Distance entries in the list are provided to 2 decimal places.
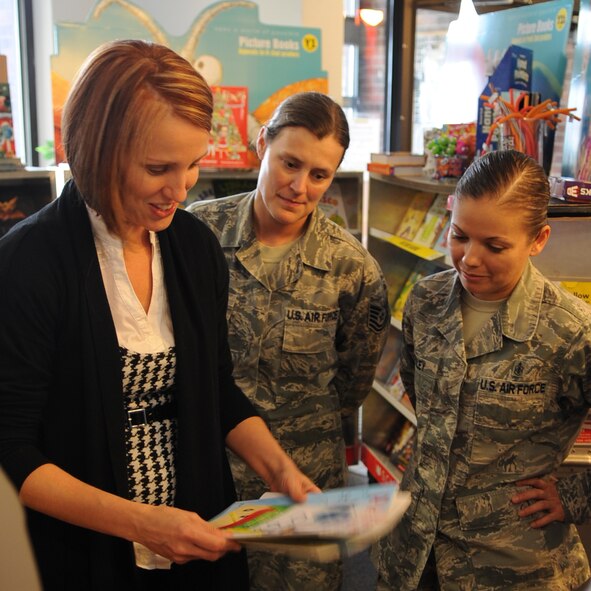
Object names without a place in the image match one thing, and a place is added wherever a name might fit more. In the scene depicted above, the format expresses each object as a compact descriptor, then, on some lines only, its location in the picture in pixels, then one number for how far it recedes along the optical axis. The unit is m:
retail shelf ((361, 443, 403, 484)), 3.33
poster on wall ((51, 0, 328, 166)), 3.38
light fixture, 4.55
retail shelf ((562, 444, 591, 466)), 2.16
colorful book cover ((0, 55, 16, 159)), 3.08
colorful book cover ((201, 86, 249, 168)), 3.41
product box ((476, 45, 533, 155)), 2.46
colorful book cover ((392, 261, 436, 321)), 3.37
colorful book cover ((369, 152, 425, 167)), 3.20
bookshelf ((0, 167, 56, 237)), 3.16
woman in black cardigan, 1.25
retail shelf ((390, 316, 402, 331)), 3.33
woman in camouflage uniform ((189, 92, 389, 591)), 2.11
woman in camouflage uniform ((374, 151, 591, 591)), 1.72
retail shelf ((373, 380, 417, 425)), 3.12
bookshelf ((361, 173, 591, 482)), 3.00
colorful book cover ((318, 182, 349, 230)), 3.83
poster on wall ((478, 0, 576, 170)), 2.55
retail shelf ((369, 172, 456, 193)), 2.56
